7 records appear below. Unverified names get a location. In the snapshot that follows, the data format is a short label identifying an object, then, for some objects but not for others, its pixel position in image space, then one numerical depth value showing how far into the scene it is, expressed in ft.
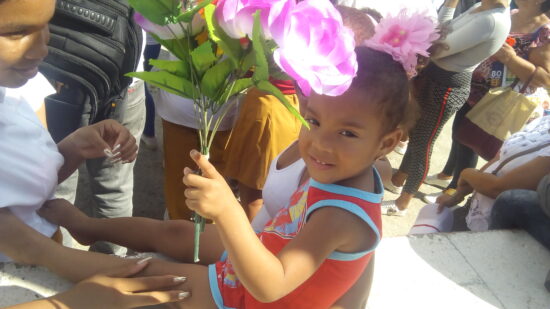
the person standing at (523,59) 9.27
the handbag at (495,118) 9.51
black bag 5.39
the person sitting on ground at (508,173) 6.75
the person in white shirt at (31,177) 3.72
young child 3.33
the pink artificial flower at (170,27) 2.85
